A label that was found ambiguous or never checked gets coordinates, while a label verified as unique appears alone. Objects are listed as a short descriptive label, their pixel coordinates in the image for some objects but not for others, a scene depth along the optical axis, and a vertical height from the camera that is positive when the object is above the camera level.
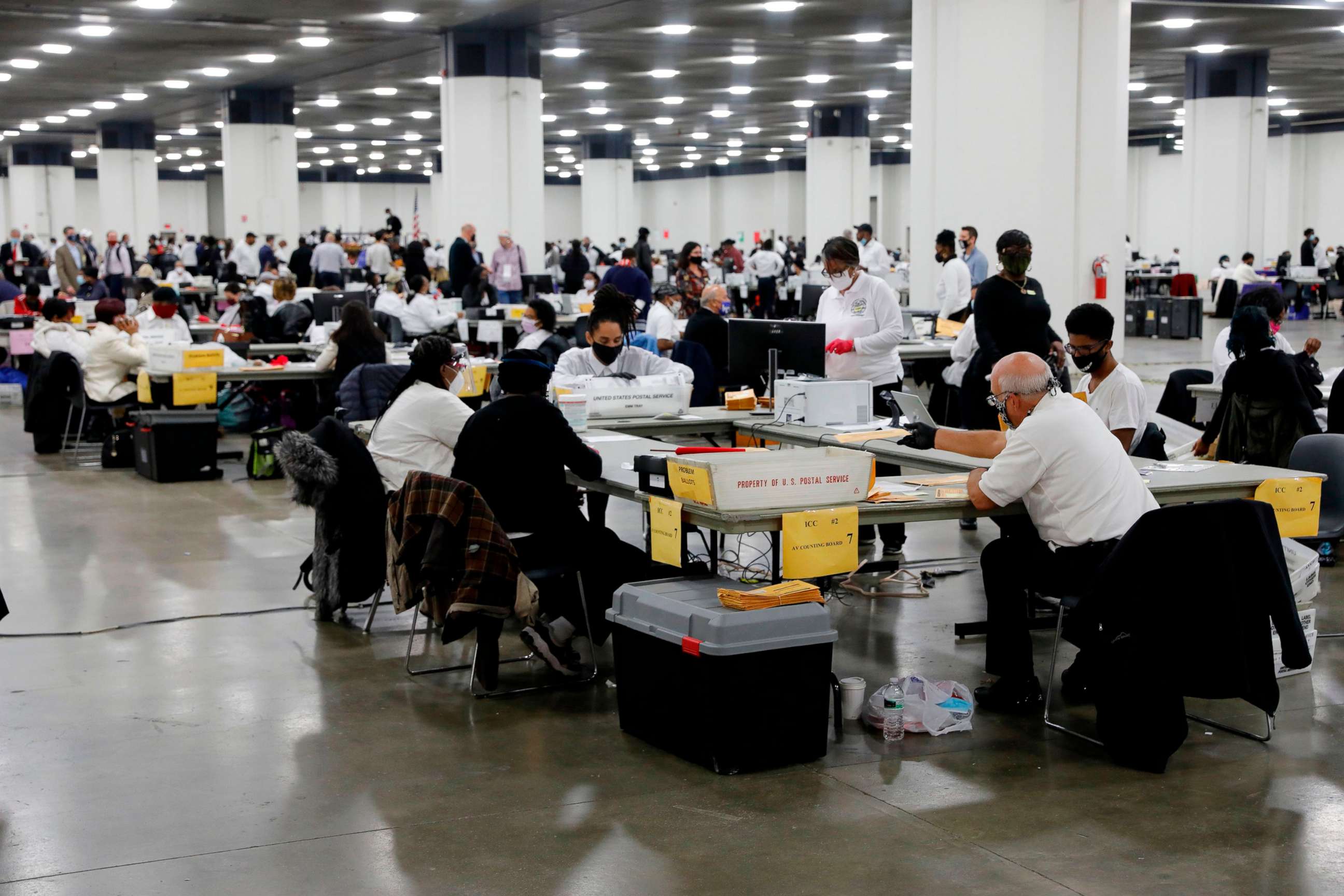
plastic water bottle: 4.26 -1.25
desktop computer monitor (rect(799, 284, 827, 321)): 12.53 -0.22
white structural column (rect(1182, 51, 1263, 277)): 20.47 +1.61
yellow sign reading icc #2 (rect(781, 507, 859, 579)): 4.09 -0.73
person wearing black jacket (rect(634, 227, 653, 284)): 20.39 +0.34
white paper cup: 4.43 -1.25
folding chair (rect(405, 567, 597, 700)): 4.73 -1.19
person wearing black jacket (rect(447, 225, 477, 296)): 15.50 +0.17
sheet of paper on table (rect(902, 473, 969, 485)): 4.73 -0.65
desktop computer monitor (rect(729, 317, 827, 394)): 6.28 -0.31
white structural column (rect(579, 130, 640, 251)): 32.81 +2.05
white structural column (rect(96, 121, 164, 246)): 28.20 +1.97
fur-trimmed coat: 5.44 -0.82
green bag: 9.52 -1.13
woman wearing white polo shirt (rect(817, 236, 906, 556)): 7.07 -0.24
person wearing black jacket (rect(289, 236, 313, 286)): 19.02 +0.19
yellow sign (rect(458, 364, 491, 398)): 8.12 -0.58
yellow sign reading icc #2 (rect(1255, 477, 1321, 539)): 4.61 -0.71
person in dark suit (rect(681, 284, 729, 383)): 8.26 -0.28
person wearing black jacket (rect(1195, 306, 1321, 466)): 6.37 -0.47
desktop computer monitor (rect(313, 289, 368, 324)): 11.87 -0.20
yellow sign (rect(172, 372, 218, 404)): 9.35 -0.65
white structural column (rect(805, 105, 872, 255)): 24.84 +1.69
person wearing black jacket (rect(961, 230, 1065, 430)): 6.94 -0.18
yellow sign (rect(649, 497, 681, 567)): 4.22 -0.72
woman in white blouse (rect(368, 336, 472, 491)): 5.64 -0.53
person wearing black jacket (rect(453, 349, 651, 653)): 4.80 -0.60
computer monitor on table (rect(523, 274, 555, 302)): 15.26 -0.07
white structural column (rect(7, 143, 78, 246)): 33.78 +2.30
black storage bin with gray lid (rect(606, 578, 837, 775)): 3.87 -1.05
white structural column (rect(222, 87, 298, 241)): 22.44 +1.79
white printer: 6.01 -0.50
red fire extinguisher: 11.13 -0.01
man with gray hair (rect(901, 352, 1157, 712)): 4.27 -0.64
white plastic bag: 4.32 -1.25
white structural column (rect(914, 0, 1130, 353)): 10.66 +1.05
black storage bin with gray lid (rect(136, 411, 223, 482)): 9.30 -0.99
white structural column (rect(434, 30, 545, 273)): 16.33 +1.60
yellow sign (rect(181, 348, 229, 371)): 9.38 -0.47
